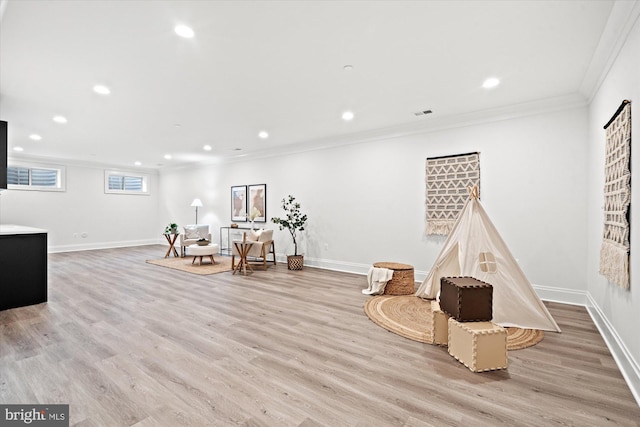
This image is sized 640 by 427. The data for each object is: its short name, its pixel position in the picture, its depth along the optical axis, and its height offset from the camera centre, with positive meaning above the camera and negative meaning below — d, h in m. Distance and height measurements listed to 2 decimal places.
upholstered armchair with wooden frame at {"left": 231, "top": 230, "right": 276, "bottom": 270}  5.89 -0.76
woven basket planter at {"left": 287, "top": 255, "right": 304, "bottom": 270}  5.87 -1.07
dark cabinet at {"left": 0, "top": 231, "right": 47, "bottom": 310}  3.52 -0.80
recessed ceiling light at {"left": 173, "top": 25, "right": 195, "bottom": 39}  2.31 +1.47
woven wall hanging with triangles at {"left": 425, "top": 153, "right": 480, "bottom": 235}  4.38 +0.43
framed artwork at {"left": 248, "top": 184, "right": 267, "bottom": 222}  7.03 +0.19
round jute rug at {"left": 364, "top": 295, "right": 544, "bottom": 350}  2.70 -1.20
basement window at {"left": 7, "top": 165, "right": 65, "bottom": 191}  7.48 +0.80
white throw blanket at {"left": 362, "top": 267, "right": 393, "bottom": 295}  4.13 -1.00
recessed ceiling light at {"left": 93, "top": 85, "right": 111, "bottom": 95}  3.46 +1.46
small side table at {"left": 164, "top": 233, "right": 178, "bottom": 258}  7.40 -0.94
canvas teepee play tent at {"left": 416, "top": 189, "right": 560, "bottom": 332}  2.99 -0.63
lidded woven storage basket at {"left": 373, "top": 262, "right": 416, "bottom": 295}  4.14 -1.03
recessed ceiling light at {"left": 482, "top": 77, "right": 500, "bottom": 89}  3.21 +1.51
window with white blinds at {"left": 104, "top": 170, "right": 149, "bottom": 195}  9.17 +0.85
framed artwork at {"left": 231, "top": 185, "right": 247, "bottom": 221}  7.51 +0.17
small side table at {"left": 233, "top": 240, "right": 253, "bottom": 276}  5.65 -0.84
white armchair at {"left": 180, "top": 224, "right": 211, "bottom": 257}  7.23 -0.70
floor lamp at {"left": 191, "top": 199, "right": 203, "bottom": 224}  8.38 +0.17
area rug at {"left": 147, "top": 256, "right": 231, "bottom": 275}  5.81 -1.25
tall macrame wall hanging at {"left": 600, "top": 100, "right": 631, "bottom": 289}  2.21 +0.14
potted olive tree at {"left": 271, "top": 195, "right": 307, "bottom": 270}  5.88 -0.25
